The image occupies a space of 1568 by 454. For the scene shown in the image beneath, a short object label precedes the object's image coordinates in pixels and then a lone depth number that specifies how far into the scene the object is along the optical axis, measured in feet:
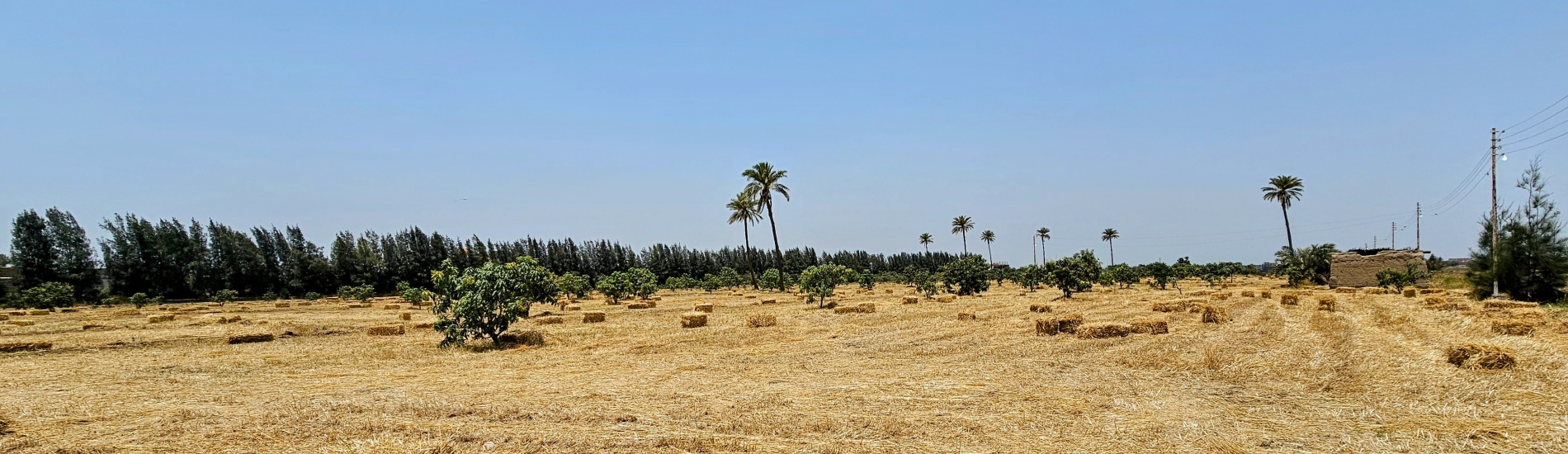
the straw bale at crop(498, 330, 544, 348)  58.18
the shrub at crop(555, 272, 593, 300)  146.39
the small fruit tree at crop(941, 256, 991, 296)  129.39
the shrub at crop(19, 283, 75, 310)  122.21
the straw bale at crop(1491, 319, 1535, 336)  47.65
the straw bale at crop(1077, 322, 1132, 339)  52.54
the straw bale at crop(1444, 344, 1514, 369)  33.63
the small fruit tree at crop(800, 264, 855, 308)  107.45
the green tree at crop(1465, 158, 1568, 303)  88.33
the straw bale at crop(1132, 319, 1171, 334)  53.83
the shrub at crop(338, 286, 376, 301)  170.21
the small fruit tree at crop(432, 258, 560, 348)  55.31
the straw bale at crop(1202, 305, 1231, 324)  63.00
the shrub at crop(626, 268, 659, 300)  141.18
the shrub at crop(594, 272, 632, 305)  131.95
